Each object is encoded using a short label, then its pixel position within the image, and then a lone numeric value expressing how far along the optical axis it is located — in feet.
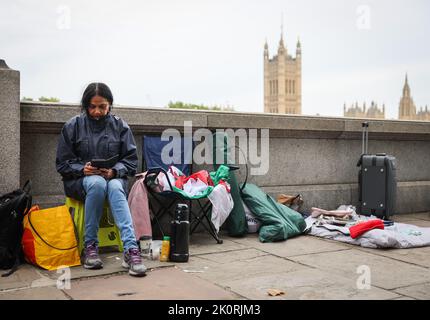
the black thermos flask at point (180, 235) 15.31
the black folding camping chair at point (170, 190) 17.52
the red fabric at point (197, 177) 18.08
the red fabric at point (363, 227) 18.19
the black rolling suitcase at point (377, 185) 23.44
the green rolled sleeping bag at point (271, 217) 18.74
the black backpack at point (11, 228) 14.15
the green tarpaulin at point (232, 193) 19.48
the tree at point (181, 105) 310.12
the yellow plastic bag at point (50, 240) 14.30
